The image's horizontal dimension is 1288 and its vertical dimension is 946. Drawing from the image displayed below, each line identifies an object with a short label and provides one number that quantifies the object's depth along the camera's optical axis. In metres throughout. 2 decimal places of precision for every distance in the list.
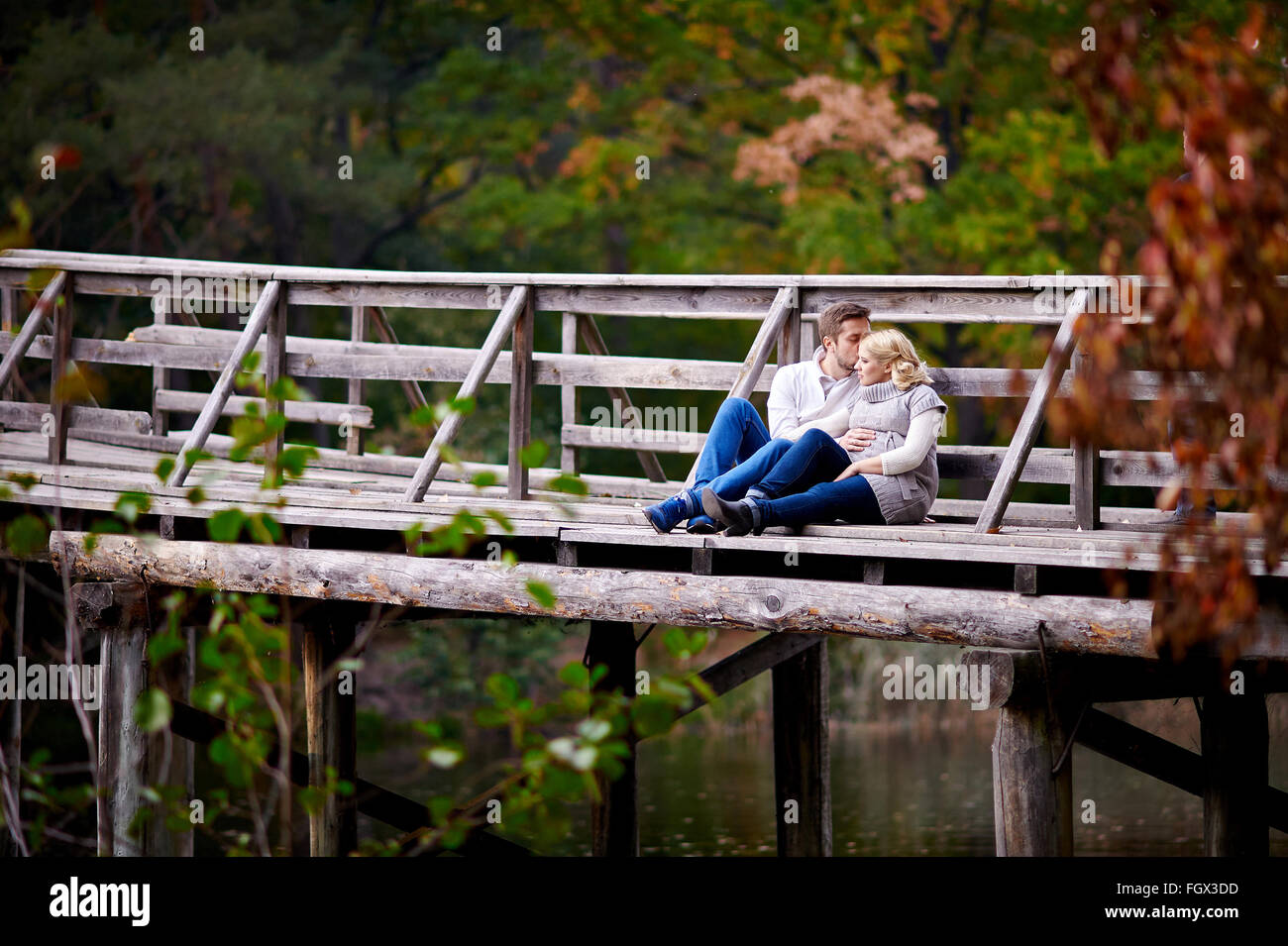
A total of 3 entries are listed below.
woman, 11.73
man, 12.54
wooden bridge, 10.51
